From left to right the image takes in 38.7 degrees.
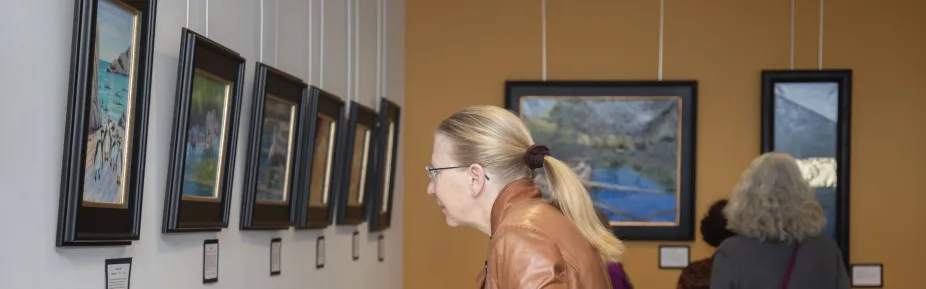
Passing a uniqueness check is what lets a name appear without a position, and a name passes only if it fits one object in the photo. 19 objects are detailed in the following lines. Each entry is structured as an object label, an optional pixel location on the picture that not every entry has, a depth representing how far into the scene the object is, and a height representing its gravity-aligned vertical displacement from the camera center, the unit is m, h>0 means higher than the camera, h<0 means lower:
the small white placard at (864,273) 9.40 -0.33
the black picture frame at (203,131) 4.50 +0.22
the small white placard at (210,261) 5.04 -0.27
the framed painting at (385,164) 8.38 +0.24
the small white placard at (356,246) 7.98 -0.29
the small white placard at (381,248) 8.77 -0.32
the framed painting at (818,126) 9.27 +0.68
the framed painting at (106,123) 3.56 +0.18
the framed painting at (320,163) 6.46 +0.17
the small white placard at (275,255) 6.16 -0.28
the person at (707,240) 6.96 -0.12
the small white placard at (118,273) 4.01 -0.27
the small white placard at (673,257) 9.44 -0.29
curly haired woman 6.32 -0.11
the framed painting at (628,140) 9.37 +0.52
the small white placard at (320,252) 7.02 -0.30
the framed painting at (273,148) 5.57 +0.20
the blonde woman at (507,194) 3.13 +0.03
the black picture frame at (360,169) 7.48 +0.18
